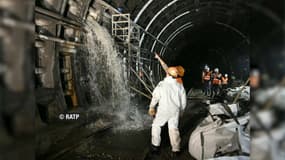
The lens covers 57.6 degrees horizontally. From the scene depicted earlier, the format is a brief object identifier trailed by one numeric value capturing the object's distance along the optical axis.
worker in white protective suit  3.44
